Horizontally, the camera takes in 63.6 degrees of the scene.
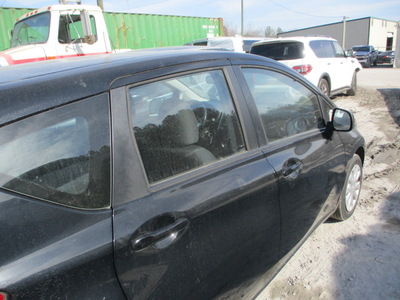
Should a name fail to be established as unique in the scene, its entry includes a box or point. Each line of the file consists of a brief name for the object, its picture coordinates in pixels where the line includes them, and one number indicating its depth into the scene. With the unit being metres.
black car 1.11
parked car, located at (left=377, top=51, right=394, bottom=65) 26.02
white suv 7.96
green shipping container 9.58
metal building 42.50
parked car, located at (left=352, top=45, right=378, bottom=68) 25.09
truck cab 6.66
